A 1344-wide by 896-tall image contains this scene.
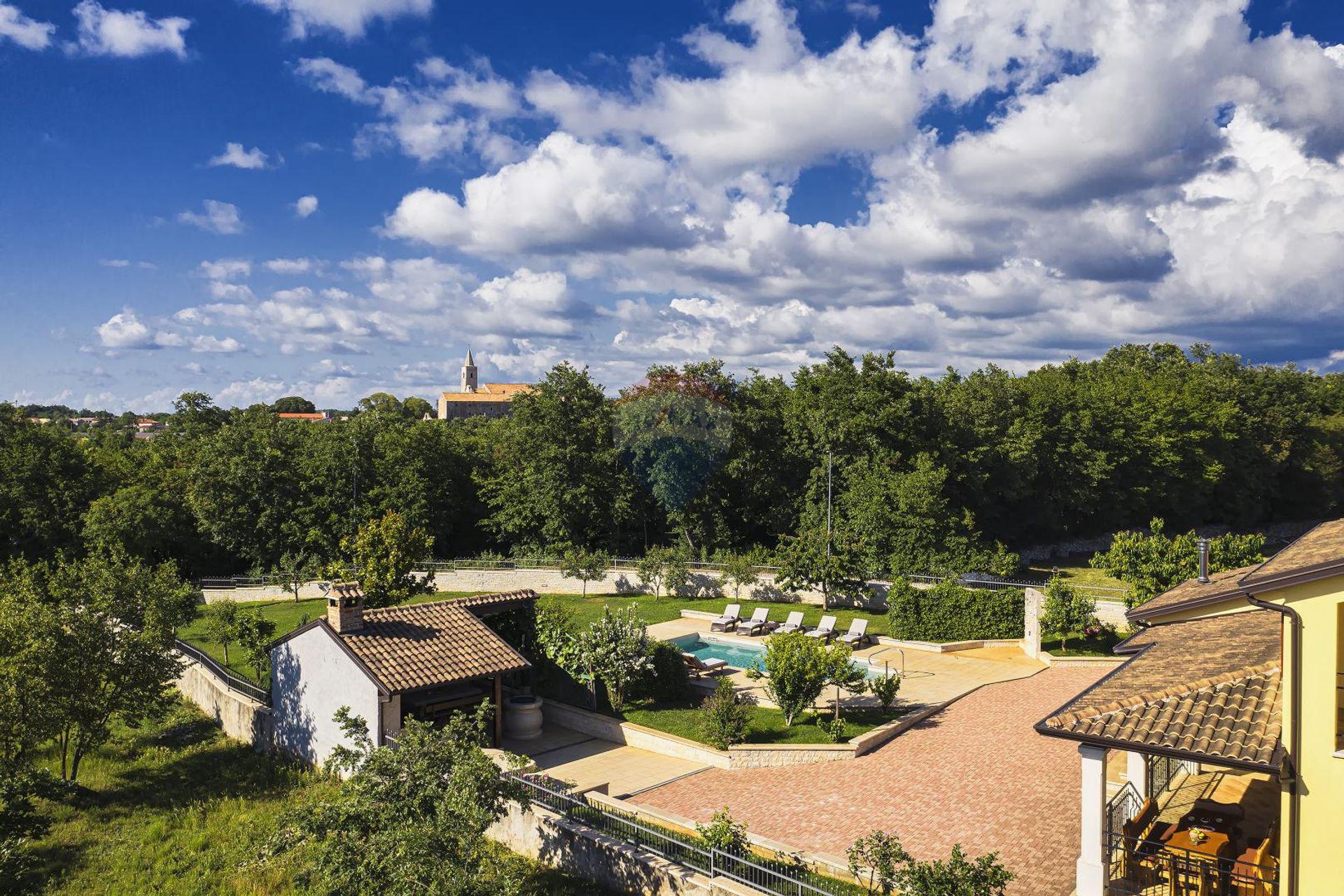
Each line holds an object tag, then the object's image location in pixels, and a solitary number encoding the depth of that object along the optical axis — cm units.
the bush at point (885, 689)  1834
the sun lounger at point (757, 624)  2692
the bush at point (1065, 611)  2339
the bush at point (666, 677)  1981
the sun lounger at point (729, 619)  2744
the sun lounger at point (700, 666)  2159
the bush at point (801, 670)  1750
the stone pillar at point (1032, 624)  2397
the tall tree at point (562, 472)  3819
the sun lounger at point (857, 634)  2503
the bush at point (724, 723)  1669
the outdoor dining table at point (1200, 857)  821
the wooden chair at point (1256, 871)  792
